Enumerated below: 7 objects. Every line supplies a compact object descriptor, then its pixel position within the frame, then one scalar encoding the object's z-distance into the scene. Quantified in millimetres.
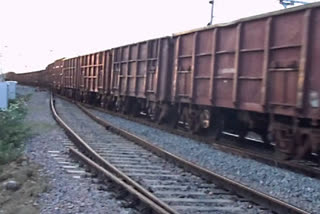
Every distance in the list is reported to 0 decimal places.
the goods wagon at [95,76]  27034
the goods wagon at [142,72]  17703
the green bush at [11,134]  10266
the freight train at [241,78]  9688
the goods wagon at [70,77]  37131
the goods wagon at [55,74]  49738
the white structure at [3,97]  18762
